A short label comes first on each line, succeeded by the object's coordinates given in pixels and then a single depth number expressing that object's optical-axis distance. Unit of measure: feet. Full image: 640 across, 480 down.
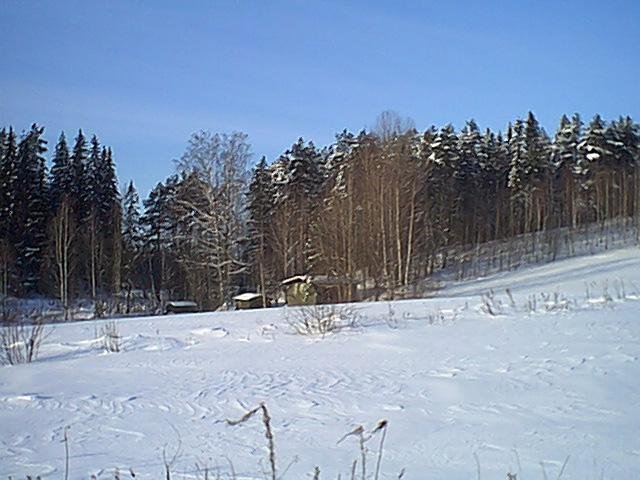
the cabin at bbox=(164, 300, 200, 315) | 107.45
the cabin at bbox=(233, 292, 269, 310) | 98.58
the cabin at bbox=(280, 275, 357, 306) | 95.76
